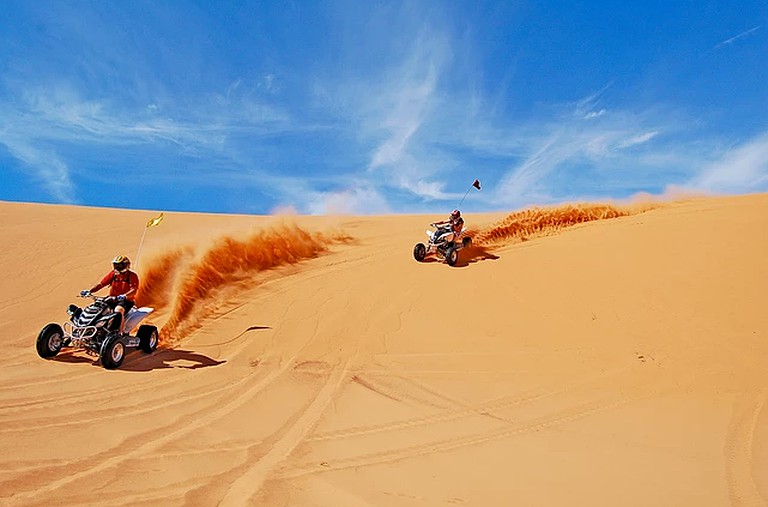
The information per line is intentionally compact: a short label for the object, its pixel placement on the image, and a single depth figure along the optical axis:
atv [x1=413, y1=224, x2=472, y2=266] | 12.72
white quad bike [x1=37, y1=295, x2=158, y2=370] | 7.08
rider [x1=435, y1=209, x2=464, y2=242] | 12.84
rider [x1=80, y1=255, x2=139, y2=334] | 7.73
